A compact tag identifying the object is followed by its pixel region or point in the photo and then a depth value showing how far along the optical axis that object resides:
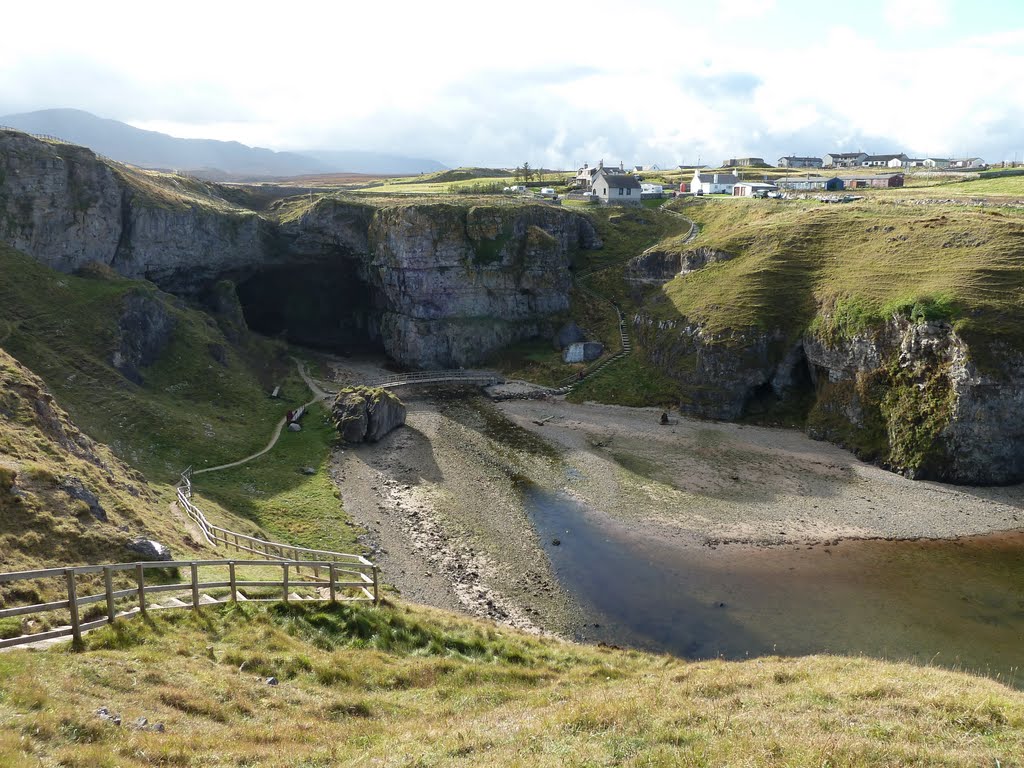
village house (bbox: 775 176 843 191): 106.25
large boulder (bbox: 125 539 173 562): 19.72
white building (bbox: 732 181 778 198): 98.31
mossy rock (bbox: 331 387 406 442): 50.38
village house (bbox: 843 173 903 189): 101.38
